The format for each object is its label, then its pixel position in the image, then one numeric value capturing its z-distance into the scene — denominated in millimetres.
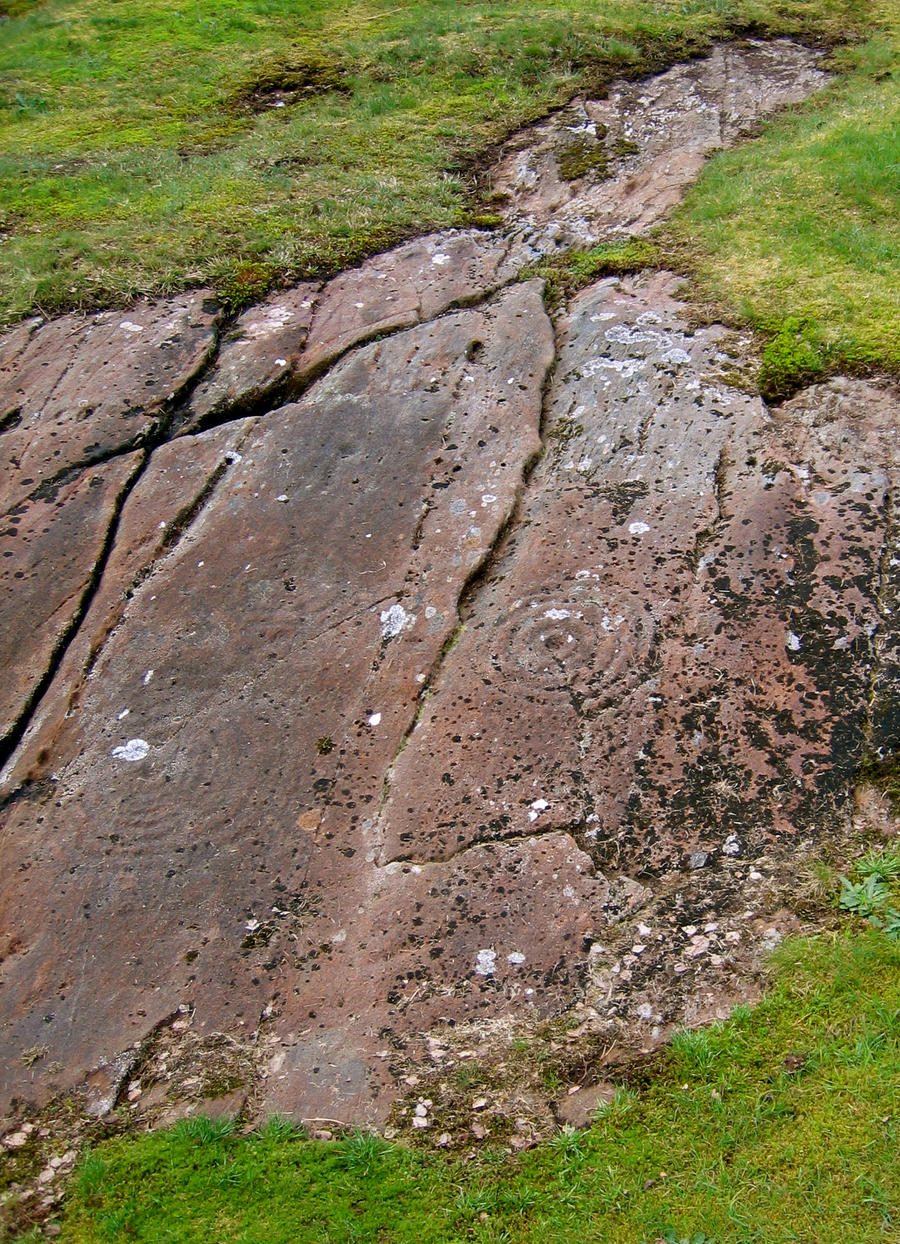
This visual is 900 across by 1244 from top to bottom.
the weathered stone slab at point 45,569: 6164
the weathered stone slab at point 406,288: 8312
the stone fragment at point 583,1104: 4109
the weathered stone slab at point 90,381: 7434
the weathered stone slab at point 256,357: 7820
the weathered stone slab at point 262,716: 4816
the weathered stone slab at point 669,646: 5035
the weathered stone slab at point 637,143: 9562
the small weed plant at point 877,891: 4422
